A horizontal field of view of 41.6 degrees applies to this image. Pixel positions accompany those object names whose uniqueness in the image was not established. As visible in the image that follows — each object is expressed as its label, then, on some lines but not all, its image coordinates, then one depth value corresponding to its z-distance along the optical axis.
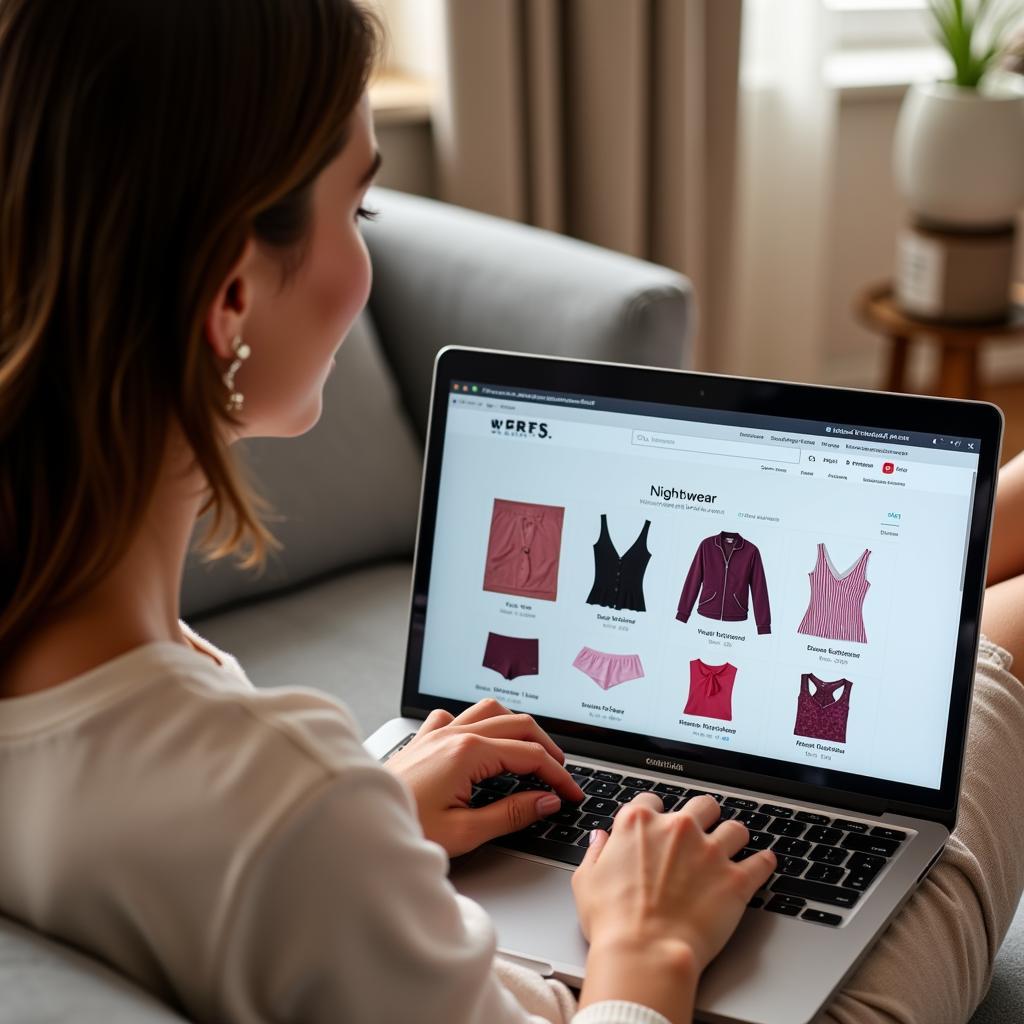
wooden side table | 2.44
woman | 0.53
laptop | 0.84
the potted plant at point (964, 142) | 2.34
